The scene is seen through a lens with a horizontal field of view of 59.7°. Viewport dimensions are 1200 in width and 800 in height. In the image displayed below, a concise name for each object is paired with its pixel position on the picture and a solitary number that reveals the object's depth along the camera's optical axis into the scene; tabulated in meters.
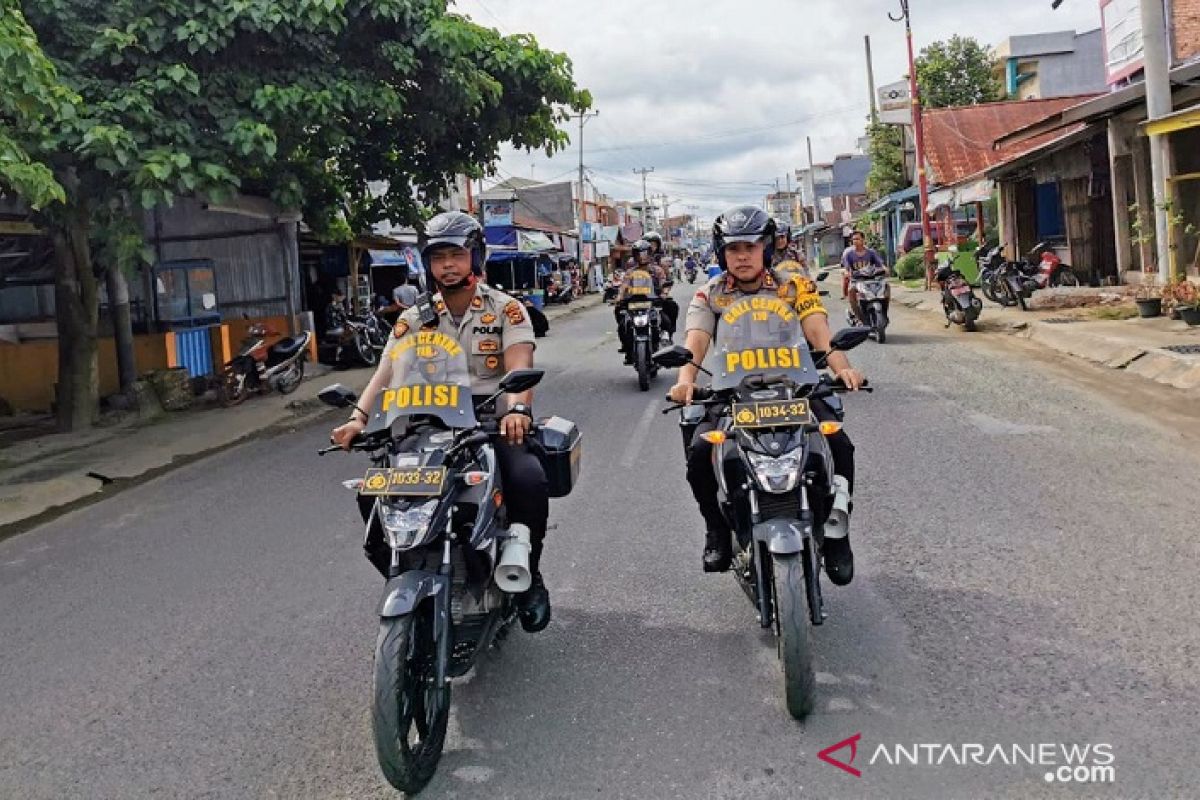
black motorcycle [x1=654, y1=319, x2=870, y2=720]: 3.47
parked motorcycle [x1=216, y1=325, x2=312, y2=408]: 14.05
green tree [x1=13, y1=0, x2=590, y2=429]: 9.43
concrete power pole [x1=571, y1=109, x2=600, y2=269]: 58.92
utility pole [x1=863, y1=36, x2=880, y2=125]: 44.00
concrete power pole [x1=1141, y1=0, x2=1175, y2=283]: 13.77
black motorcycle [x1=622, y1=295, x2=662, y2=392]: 12.09
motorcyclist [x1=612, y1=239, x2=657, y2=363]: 12.73
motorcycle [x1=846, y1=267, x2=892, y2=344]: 14.86
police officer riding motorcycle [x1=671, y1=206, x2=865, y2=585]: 4.25
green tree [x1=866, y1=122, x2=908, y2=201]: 42.00
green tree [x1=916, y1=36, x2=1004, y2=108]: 41.56
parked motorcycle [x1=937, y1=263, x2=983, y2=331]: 16.41
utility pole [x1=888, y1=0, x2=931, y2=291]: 26.44
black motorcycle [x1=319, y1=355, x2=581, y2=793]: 3.17
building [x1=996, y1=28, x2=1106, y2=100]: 43.59
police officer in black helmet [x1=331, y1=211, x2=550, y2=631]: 4.03
